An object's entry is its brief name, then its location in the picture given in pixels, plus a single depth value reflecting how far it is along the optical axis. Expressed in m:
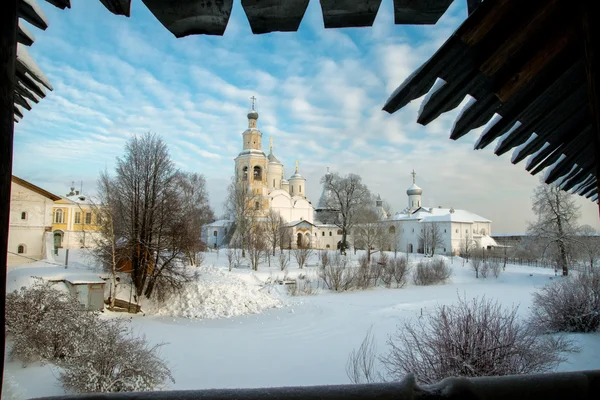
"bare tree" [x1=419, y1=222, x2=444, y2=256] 54.44
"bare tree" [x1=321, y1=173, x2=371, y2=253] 46.44
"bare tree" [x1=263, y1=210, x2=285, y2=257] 41.16
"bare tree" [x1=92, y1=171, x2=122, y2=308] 18.97
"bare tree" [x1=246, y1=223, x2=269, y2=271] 32.97
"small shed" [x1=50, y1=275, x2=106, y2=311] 16.34
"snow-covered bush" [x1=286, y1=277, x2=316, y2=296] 24.82
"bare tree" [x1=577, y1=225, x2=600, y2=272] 29.62
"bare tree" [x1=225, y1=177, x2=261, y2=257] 42.19
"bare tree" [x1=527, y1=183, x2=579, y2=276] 29.94
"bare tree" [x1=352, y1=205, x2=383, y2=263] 45.95
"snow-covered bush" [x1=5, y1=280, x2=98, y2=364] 9.36
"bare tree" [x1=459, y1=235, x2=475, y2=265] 48.46
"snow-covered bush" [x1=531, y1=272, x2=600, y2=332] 12.26
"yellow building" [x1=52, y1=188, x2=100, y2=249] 40.88
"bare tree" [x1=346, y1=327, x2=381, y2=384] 8.98
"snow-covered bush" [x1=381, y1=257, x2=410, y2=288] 29.12
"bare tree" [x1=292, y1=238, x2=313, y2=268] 34.12
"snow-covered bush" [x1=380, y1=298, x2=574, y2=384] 7.75
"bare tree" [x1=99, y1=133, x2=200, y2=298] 19.58
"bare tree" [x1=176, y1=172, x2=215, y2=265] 20.59
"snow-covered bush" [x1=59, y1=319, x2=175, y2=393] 7.69
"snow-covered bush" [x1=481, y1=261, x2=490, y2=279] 34.34
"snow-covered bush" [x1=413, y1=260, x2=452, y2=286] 30.53
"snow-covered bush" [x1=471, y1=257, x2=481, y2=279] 34.97
